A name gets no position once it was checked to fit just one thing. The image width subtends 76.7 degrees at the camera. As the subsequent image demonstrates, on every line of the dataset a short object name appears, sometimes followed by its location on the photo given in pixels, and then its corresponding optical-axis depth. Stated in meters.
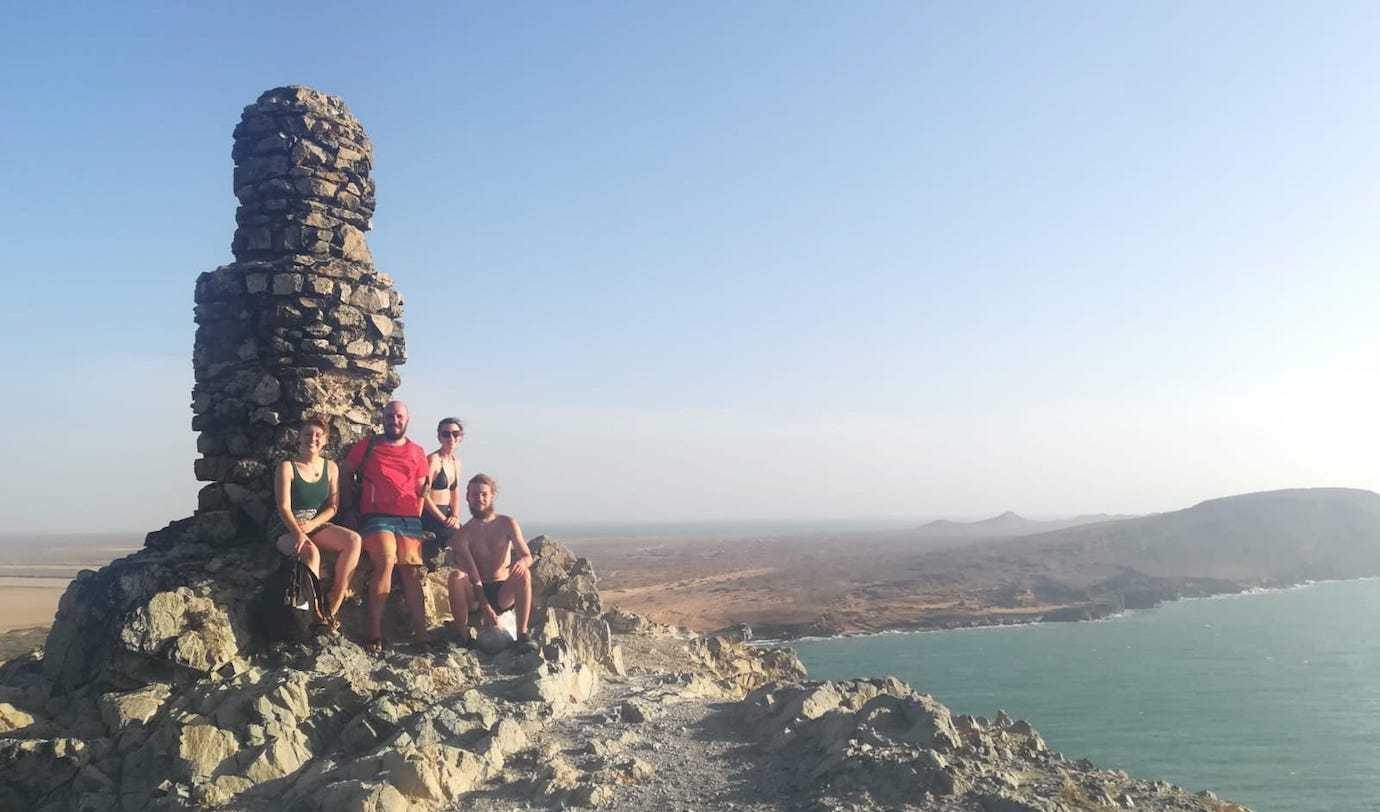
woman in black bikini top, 7.57
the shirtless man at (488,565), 7.14
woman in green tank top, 6.45
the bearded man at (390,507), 6.87
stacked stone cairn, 7.89
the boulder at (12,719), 6.16
